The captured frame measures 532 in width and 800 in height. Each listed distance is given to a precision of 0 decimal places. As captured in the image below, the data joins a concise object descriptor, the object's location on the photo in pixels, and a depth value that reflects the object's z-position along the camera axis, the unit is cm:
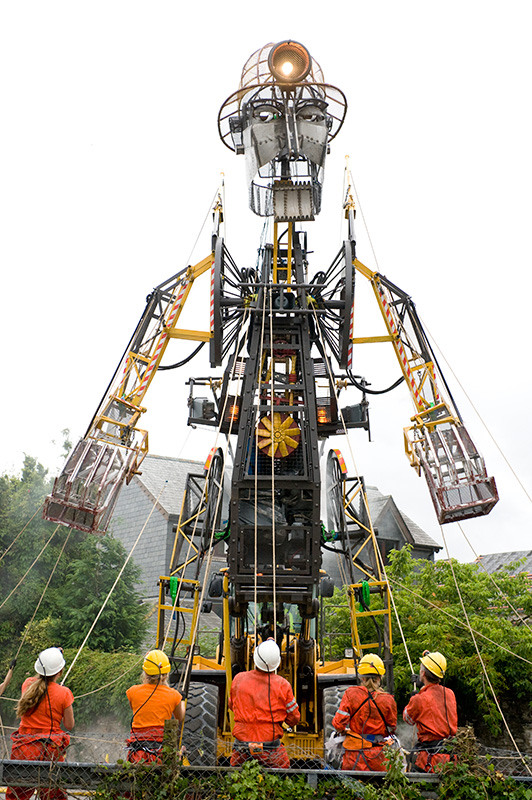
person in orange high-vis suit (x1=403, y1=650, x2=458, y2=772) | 583
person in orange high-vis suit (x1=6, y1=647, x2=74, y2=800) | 545
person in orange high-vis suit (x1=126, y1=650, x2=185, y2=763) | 547
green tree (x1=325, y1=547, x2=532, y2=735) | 1328
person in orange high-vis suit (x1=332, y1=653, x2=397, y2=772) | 568
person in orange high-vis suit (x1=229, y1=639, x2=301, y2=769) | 561
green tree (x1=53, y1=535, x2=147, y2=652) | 1986
